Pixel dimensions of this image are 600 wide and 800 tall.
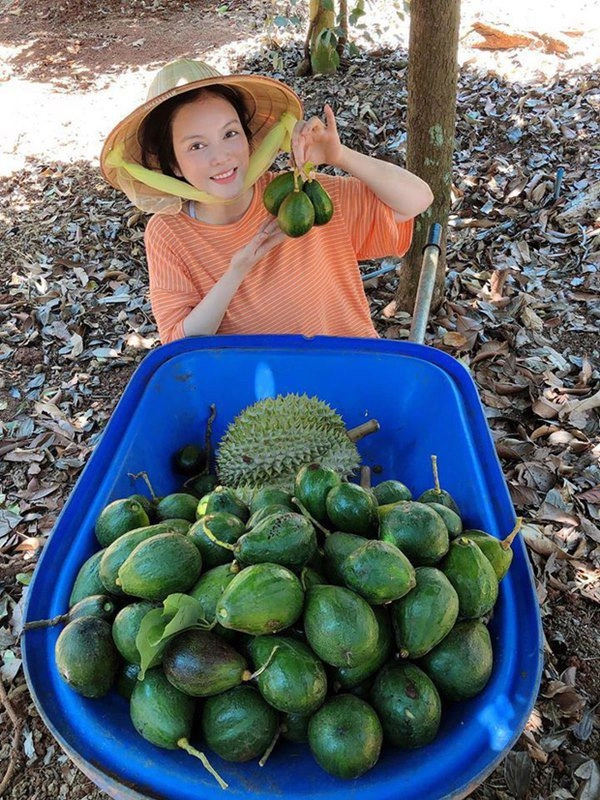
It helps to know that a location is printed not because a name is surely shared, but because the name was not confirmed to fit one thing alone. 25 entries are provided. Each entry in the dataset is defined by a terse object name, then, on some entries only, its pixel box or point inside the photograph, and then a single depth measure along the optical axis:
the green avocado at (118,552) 1.41
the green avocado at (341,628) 1.17
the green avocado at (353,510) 1.44
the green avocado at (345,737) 1.15
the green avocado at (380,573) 1.22
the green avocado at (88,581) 1.50
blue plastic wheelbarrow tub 1.21
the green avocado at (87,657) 1.29
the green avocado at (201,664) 1.17
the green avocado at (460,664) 1.28
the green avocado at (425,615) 1.23
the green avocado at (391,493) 1.66
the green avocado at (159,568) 1.29
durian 2.07
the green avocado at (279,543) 1.29
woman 2.14
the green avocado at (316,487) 1.54
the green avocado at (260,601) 1.17
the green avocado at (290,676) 1.17
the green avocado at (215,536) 1.43
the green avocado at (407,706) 1.20
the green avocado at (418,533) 1.34
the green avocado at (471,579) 1.31
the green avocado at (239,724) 1.19
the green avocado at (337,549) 1.36
